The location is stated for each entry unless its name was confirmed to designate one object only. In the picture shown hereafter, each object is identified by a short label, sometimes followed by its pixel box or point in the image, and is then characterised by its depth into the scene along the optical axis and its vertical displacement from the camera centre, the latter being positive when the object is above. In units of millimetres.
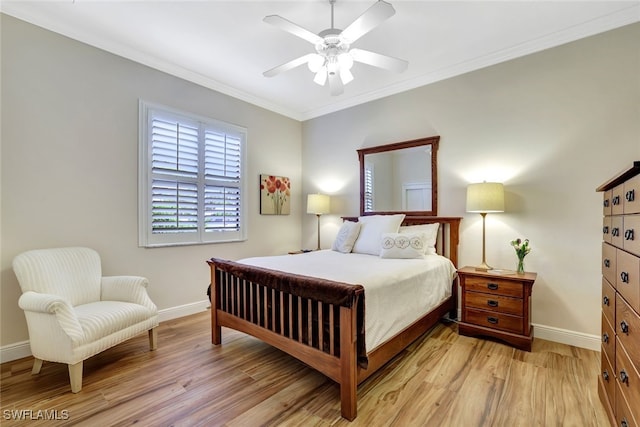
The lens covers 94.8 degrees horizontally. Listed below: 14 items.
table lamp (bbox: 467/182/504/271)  2789 +150
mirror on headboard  3545 +458
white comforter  1920 -508
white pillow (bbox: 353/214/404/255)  3268 -203
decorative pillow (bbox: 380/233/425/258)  2885 -325
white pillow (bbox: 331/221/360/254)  3422 -287
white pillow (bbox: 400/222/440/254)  3225 -210
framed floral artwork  4297 +274
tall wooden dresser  1173 -402
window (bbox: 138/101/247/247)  3137 +398
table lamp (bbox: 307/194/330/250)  4316 +131
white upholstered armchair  1935 -728
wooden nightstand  2537 -839
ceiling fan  1928 +1268
